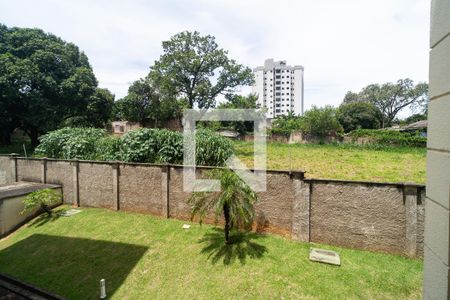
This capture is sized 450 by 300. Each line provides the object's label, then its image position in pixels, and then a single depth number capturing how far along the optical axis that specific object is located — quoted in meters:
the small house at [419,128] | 25.98
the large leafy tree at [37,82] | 19.34
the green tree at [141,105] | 31.47
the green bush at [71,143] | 12.94
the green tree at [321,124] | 27.83
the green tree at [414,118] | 39.01
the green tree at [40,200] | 9.67
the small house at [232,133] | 30.47
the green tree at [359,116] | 41.08
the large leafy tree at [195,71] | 20.95
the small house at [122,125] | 31.88
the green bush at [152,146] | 10.47
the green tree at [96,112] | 25.12
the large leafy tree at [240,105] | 24.41
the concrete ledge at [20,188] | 9.90
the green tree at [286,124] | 30.53
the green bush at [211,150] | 9.91
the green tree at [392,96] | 43.50
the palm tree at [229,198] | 6.10
